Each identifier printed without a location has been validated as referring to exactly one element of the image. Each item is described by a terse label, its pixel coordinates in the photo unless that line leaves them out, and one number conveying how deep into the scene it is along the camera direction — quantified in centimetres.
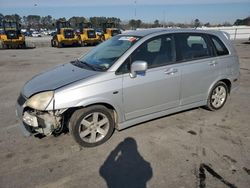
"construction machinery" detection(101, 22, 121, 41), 1986
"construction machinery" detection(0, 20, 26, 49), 1684
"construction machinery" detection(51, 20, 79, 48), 1823
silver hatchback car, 274
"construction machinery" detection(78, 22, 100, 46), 1915
